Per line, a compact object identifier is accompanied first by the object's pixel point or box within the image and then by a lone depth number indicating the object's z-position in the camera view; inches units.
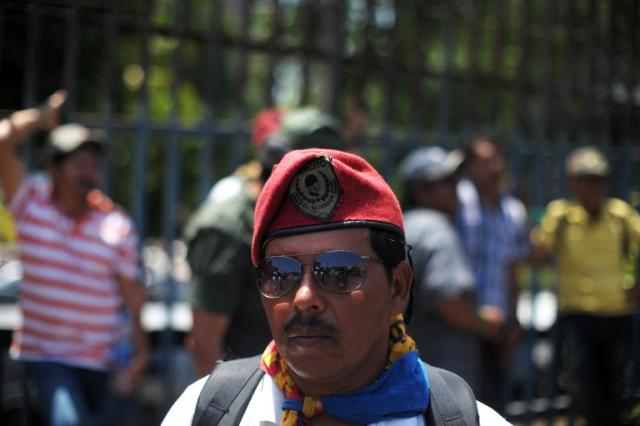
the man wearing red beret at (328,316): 77.2
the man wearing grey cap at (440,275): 161.2
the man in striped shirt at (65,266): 169.2
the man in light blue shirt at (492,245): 222.5
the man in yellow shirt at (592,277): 252.8
